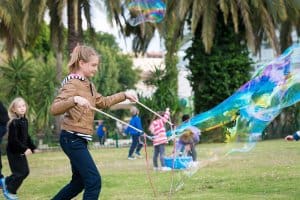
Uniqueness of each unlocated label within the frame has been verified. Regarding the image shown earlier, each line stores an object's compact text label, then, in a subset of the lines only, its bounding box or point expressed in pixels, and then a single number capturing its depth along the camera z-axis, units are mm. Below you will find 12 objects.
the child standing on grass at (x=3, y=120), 9875
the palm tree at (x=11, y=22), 22736
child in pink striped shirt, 13516
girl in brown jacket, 6086
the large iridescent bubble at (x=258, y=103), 7910
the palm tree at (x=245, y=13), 24000
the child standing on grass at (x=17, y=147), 9406
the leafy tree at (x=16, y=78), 27078
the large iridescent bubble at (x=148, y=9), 18881
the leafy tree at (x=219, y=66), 27328
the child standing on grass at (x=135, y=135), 18016
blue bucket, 9360
